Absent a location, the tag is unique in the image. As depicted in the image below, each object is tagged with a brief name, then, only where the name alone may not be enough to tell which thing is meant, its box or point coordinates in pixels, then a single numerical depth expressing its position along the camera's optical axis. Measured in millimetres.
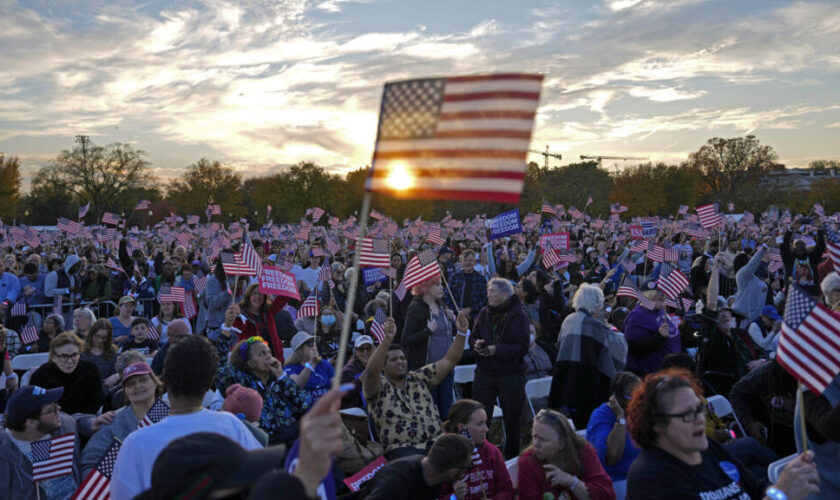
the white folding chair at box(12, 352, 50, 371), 8148
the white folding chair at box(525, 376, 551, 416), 6930
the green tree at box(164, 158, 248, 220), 91312
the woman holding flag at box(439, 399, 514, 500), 4414
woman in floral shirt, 5438
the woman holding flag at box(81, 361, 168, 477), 4609
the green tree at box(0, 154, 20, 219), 60469
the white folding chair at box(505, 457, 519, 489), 4739
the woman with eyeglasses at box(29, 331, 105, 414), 5805
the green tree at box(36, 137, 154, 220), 77188
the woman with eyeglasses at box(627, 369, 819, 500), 2936
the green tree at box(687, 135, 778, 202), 80250
